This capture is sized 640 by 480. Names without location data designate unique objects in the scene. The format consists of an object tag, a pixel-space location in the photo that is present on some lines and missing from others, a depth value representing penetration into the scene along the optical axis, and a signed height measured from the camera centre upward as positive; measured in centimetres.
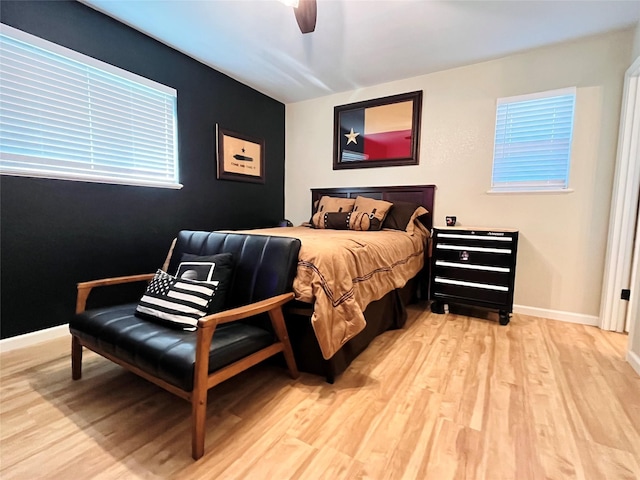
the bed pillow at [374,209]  317 +7
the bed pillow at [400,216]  324 +0
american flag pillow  149 -47
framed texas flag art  345 +103
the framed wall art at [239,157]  343 +68
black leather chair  118 -59
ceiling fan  173 +122
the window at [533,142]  275 +74
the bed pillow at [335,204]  348 +12
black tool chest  259 -46
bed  162 -50
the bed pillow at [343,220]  317 -7
